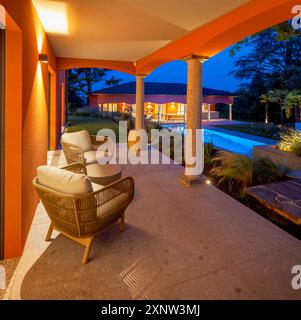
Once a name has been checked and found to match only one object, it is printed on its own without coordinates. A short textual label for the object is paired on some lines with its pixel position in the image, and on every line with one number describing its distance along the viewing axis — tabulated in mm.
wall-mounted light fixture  4562
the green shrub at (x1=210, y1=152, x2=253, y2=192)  5531
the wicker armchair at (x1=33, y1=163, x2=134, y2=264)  2805
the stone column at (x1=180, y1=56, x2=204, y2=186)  5672
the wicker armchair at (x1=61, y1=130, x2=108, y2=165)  5402
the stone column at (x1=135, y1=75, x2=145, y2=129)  9772
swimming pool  11078
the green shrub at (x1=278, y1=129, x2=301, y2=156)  6695
